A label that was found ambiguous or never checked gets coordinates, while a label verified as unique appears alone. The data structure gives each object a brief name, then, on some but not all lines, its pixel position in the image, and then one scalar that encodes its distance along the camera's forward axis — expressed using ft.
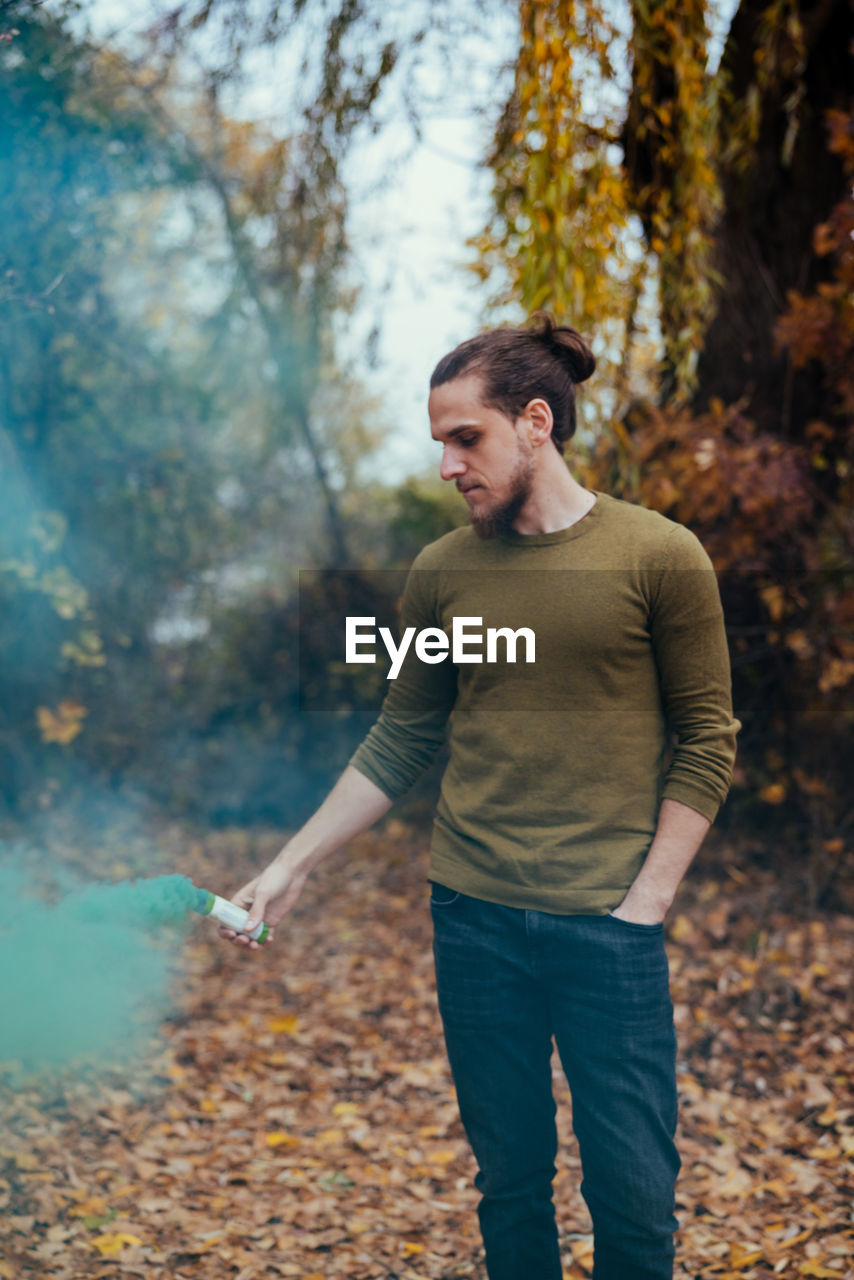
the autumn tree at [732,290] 12.46
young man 5.90
